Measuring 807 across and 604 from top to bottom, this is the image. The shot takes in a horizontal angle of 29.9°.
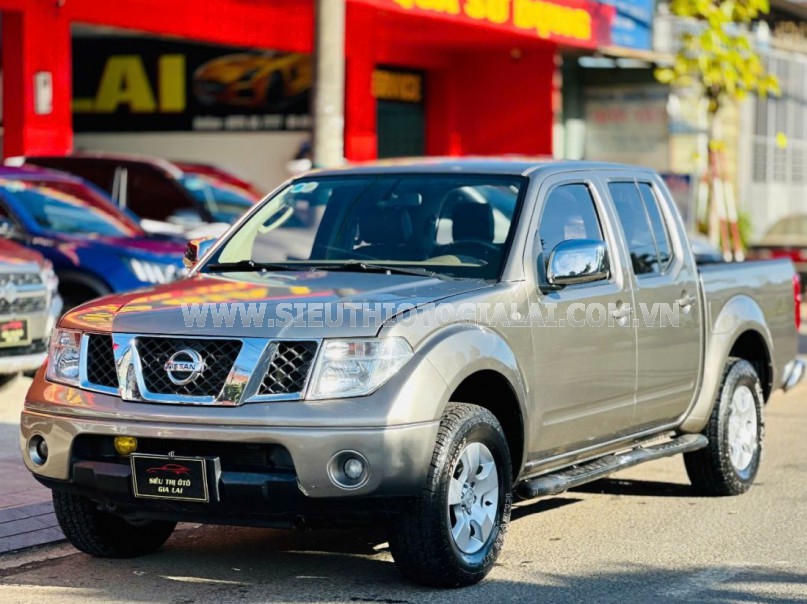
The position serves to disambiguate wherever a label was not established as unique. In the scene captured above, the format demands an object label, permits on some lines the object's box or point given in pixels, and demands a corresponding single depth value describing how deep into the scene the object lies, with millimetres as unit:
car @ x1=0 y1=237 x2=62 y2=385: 11117
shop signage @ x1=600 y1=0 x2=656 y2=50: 23984
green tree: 21219
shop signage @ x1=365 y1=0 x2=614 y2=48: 19359
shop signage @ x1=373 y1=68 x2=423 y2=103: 23953
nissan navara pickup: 5828
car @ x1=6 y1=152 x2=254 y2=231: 16734
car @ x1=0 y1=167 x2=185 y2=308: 13016
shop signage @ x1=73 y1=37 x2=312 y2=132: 24547
